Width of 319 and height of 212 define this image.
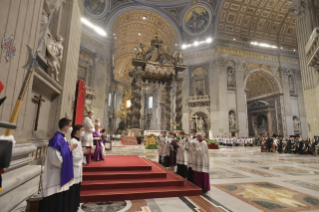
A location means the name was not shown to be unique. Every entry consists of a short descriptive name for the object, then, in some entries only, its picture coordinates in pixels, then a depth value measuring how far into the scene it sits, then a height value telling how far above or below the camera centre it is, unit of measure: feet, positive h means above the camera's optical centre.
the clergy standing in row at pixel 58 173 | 6.32 -1.54
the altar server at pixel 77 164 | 7.74 -1.44
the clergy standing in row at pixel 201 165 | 11.16 -1.98
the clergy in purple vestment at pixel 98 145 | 15.84 -1.21
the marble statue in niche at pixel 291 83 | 72.83 +22.02
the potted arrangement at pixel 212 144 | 43.52 -2.23
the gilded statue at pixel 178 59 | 50.45 +21.32
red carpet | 9.60 -3.14
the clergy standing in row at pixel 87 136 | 13.60 -0.33
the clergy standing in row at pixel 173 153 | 18.02 -1.99
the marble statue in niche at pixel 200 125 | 66.13 +3.56
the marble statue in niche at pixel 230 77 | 67.72 +22.38
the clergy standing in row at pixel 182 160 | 15.34 -2.22
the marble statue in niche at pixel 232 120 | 64.13 +5.59
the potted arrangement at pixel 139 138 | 50.25 -1.41
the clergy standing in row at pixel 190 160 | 13.13 -1.95
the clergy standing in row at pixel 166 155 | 19.47 -2.33
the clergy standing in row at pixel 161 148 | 19.95 -1.69
